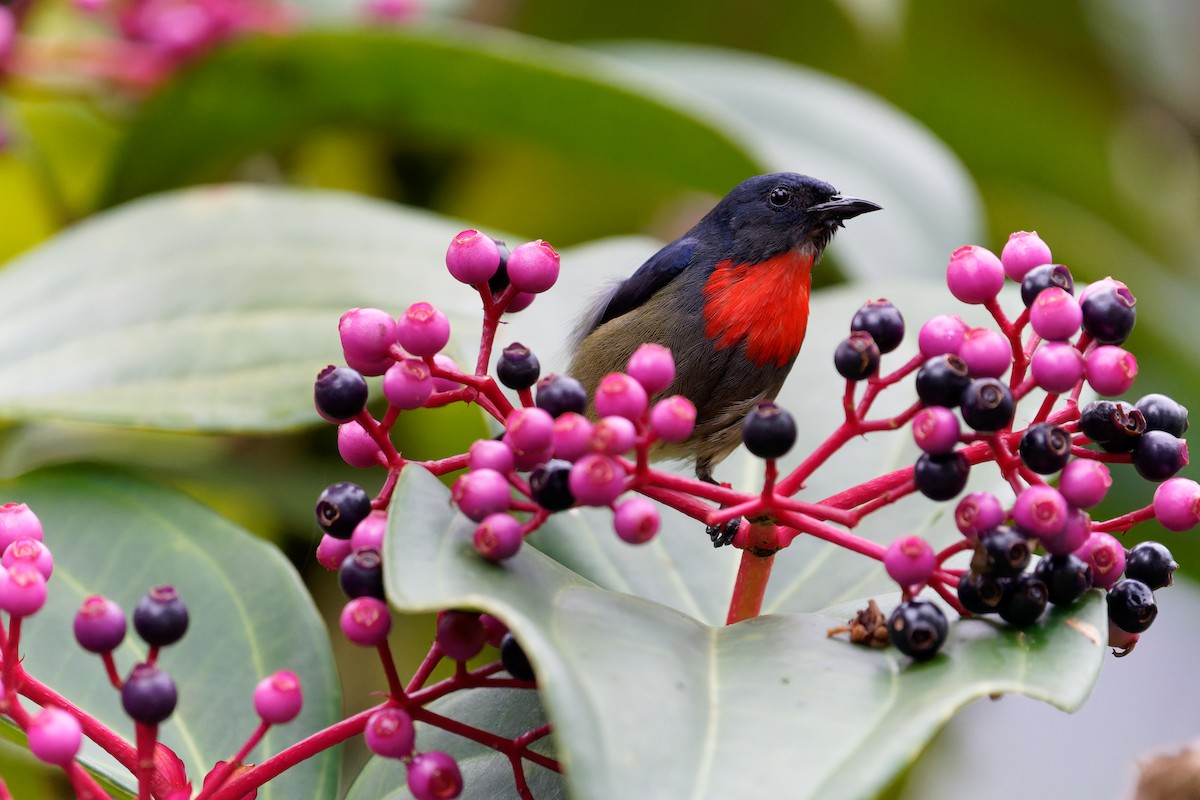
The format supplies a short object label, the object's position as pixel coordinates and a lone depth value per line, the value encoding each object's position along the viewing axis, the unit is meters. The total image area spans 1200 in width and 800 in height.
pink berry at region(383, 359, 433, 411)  2.57
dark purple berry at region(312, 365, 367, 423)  2.57
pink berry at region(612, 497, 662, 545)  2.56
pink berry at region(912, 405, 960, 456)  2.55
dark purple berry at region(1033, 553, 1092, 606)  2.56
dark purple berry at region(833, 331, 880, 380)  2.57
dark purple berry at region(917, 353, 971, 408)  2.56
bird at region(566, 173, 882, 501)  2.68
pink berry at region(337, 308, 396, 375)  2.57
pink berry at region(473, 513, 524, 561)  2.55
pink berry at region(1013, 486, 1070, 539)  2.55
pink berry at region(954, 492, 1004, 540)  2.55
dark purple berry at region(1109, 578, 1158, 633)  2.57
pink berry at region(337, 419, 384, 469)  2.58
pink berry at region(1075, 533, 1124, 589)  2.56
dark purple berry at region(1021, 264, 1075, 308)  2.58
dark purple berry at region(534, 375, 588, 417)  2.56
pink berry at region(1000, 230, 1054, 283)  2.59
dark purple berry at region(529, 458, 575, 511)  2.56
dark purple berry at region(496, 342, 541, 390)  2.58
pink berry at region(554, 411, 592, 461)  2.55
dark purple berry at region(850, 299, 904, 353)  2.57
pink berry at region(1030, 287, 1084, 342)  2.57
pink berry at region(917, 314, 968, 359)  2.57
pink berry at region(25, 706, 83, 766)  2.54
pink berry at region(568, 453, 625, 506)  2.55
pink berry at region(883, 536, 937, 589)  2.55
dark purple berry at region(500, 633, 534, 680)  2.57
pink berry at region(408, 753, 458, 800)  2.56
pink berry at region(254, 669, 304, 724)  2.56
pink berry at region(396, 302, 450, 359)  2.57
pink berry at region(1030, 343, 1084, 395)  2.56
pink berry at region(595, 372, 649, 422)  2.56
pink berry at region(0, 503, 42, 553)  2.58
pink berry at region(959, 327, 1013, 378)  2.56
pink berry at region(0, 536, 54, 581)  2.57
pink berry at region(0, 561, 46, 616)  2.56
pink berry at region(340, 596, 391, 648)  2.56
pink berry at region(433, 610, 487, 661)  2.56
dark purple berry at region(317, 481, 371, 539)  2.57
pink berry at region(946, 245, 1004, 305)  2.58
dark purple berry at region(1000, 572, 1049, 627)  2.56
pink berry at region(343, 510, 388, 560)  2.56
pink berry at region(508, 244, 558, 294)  2.58
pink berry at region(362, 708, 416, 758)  2.56
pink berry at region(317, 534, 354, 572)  2.58
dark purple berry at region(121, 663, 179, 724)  2.55
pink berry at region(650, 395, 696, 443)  2.55
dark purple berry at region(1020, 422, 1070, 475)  2.55
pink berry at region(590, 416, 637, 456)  2.55
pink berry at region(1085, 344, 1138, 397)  2.57
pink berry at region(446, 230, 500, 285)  2.58
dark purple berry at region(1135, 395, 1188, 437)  2.58
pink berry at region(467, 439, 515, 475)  2.56
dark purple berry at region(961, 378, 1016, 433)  2.55
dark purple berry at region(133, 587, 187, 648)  2.56
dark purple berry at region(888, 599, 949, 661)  2.55
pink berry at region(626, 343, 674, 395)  2.56
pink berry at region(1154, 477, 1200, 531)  2.57
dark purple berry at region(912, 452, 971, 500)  2.56
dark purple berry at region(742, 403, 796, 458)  2.56
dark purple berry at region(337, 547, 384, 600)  2.56
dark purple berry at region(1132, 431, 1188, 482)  2.57
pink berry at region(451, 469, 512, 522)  2.55
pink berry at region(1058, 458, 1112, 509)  2.55
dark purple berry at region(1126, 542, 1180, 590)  2.57
